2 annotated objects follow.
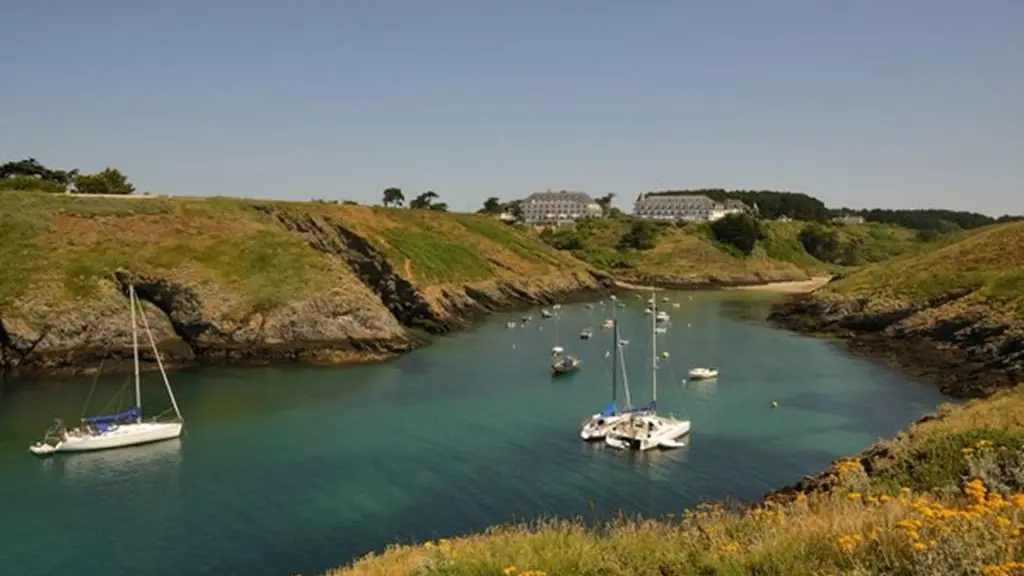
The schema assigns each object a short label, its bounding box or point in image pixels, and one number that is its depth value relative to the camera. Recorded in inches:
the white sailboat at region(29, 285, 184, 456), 1841.8
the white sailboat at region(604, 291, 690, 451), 1898.4
